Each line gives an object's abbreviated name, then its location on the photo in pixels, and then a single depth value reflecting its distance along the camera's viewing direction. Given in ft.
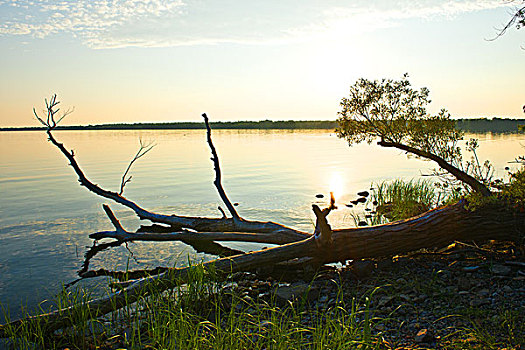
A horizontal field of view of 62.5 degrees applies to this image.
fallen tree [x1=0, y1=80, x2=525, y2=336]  24.93
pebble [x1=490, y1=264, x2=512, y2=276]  23.92
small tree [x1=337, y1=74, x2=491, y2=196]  31.45
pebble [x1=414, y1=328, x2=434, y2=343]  17.57
